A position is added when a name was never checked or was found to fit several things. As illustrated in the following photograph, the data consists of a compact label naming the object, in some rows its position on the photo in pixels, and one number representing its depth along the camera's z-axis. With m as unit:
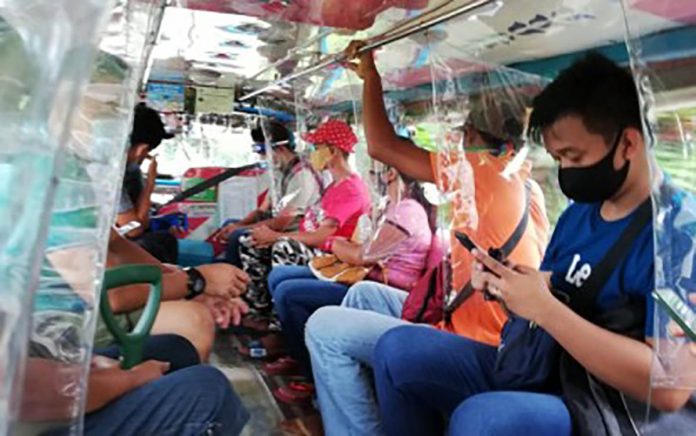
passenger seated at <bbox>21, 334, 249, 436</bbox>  1.15
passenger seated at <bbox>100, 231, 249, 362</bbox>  1.65
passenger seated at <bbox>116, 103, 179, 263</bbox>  3.22
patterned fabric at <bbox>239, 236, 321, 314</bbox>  3.92
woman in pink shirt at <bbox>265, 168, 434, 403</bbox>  2.58
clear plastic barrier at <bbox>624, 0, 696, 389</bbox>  1.01
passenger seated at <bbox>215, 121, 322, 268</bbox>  3.96
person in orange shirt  1.84
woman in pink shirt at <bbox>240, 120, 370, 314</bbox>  3.25
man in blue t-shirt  1.23
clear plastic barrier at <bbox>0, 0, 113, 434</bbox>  0.54
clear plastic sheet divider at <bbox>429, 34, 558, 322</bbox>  1.86
